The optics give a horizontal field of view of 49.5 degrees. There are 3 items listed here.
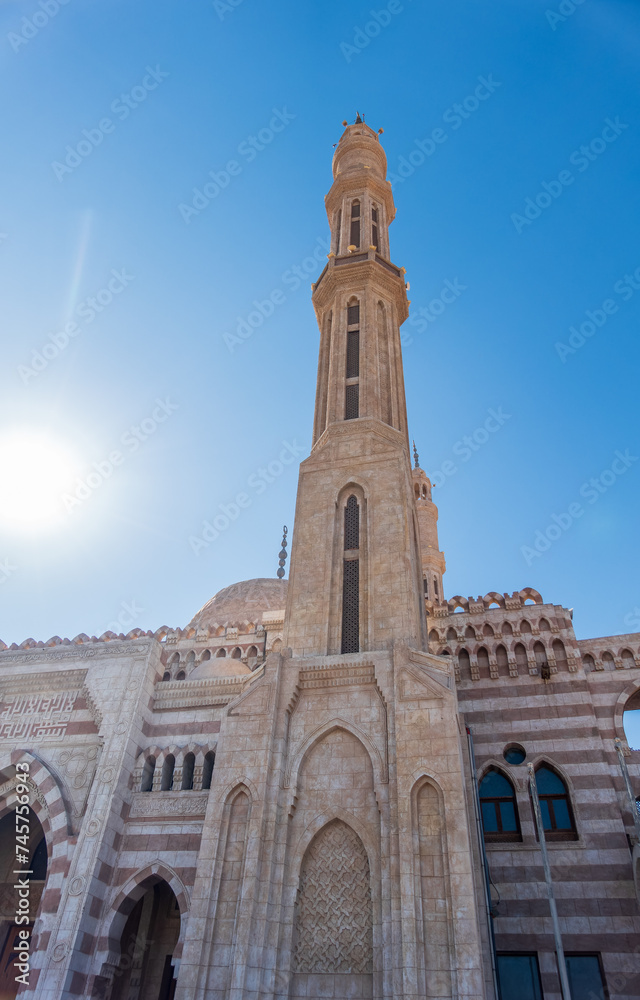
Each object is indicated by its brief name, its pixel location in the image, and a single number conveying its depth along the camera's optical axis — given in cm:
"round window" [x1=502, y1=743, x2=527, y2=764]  2045
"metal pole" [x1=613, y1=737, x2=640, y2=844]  1762
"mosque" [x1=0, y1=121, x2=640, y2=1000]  1402
